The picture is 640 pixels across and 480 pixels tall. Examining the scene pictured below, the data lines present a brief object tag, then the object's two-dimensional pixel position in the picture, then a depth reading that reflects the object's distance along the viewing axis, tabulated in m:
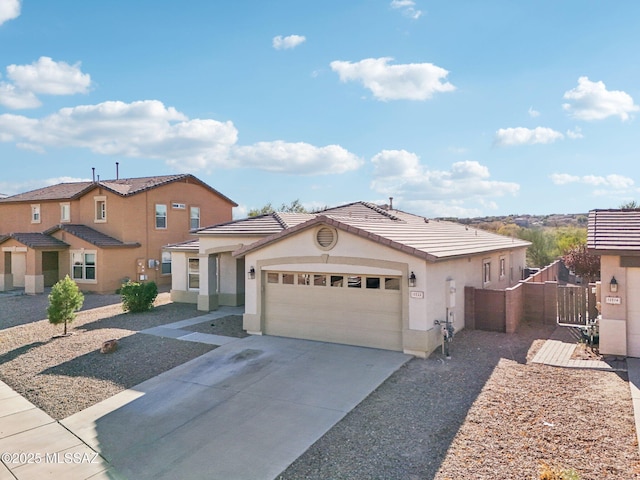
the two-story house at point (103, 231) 25.58
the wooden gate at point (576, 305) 14.68
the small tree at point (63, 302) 14.37
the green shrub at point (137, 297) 18.30
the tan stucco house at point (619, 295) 10.77
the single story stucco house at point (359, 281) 11.46
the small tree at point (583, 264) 22.12
